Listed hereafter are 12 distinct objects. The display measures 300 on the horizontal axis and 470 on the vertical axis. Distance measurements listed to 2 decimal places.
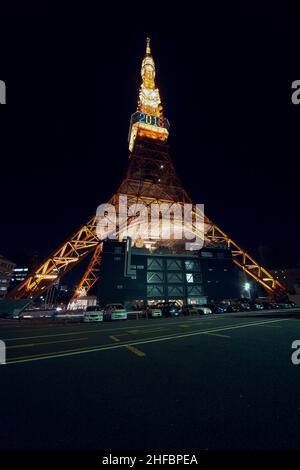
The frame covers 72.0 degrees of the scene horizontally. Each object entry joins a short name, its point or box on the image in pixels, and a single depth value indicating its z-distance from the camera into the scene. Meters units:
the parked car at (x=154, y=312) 18.03
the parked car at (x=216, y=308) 22.45
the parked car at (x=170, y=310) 19.00
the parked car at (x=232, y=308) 22.87
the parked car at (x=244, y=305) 23.75
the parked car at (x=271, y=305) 26.02
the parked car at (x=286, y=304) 26.10
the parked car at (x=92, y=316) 15.47
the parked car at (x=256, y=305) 24.98
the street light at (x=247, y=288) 44.64
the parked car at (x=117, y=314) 16.41
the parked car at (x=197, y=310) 20.59
